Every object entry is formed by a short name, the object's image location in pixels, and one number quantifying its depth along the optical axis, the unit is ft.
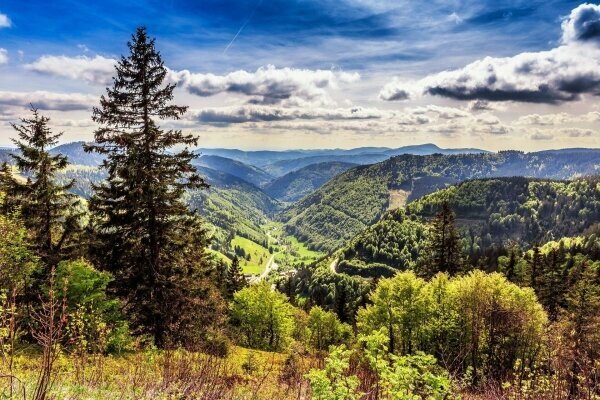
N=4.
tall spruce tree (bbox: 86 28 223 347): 76.38
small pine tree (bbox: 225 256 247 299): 242.17
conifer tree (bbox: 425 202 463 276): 172.81
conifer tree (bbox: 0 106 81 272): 84.74
